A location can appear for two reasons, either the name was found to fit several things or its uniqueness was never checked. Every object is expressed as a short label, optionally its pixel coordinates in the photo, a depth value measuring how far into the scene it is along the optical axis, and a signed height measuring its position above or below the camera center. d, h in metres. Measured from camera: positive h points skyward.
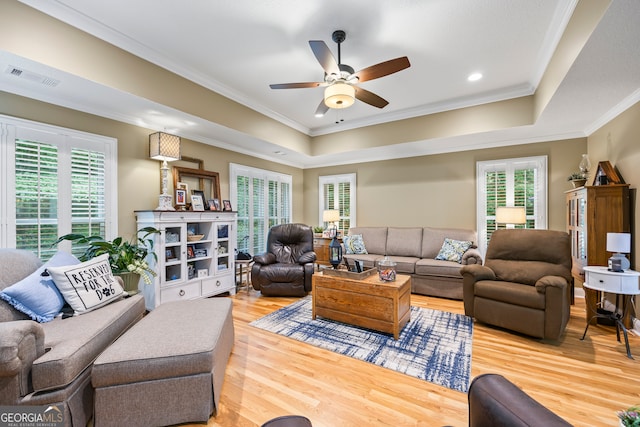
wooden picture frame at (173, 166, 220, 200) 4.06 +0.55
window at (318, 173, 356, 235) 6.23 +0.39
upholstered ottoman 1.58 -1.00
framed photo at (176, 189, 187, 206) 3.93 +0.24
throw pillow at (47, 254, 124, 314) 2.11 -0.58
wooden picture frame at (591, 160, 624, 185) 3.11 +0.46
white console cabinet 3.48 -0.59
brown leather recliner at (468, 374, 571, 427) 0.83 -0.65
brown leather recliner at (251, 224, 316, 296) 4.16 -0.90
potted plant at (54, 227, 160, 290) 2.92 -0.47
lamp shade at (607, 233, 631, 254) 2.59 -0.30
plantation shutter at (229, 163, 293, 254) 5.14 +0.24
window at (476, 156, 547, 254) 4.47 +0.39
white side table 2.44 -0.65
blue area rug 2.25 -1.29
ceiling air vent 2.40 +1.27
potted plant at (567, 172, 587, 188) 3.70 +0.45
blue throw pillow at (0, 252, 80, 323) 1.90 -0.59
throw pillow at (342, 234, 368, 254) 5.33 -0.63
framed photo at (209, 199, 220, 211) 4.36 +0.14
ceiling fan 2.39 +1.33
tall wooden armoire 3.00 -0.07
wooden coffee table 2.81 -0.97
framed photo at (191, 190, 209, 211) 4.29 +0.29
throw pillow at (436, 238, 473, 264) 4.40 -0.61
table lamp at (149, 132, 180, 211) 3.59 +0.83
